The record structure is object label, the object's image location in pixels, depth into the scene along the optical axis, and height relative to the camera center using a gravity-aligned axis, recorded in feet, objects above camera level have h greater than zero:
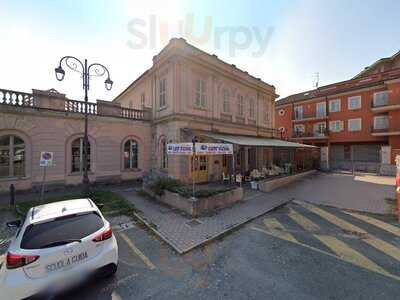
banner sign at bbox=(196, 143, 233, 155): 26.16 +0.31
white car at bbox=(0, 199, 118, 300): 9.11 -5.40
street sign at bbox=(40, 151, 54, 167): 24.29 -1.07
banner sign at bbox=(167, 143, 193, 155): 25.77 +0.31
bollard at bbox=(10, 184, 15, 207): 25.75 -6.81
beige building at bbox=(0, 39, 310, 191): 33.35 +5.28
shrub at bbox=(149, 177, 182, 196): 29.50 -5.52
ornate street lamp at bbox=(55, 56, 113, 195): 28.76 +11.61
